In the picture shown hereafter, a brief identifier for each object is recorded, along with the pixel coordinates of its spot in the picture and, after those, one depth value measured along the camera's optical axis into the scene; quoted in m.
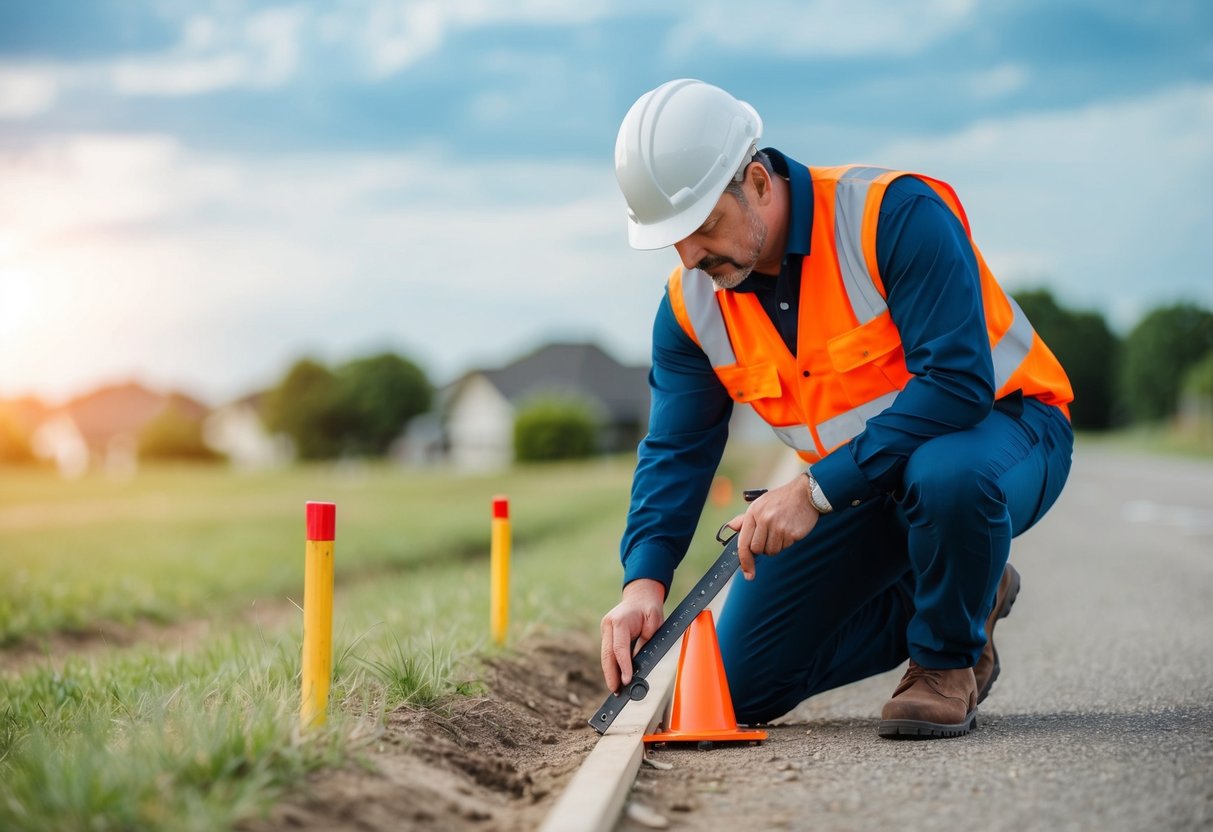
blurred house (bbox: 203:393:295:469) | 82.81
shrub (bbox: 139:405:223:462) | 62.06
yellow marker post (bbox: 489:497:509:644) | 4.94
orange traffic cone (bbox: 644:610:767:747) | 3.63
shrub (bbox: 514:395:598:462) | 44.53
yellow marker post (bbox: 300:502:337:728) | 3.04
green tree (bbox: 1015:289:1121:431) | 73.06
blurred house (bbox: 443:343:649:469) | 62.53
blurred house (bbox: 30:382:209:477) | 90.00
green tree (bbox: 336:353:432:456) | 73.06
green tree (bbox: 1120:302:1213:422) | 63.53
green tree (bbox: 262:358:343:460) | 70.38
